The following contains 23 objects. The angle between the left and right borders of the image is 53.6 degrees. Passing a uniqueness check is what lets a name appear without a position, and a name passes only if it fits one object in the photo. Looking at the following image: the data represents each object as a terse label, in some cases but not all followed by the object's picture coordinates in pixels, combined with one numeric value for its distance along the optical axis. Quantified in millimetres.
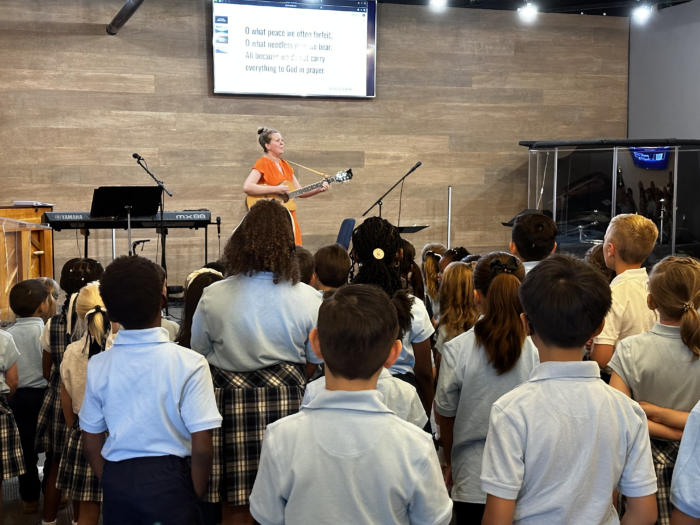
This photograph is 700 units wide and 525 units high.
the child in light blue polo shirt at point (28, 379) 2846
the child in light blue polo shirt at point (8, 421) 2438
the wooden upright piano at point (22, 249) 4105
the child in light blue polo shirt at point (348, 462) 1217
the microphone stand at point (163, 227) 5707
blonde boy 2447
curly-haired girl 2113
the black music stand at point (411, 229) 7063
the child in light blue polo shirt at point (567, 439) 1355
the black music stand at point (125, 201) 5379
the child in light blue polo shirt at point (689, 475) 1362
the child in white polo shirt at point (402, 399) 1885
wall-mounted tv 7895
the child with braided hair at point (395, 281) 2324
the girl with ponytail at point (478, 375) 1979
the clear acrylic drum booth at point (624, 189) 7445
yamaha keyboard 5766
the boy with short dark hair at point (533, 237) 2852
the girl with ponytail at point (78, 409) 2295
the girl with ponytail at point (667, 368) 1890
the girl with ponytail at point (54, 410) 2590
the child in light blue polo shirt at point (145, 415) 1736
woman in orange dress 6102
